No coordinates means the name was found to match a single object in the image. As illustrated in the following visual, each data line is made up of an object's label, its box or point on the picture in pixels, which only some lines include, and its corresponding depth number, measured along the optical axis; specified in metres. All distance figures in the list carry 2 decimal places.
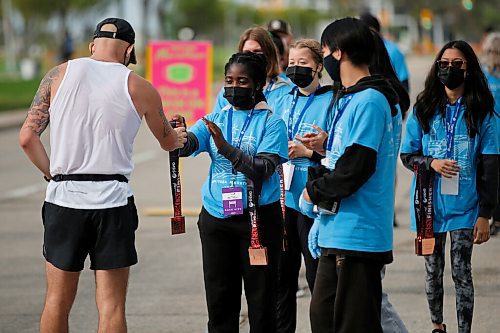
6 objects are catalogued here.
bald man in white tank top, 9.51
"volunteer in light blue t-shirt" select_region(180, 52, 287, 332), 10.23
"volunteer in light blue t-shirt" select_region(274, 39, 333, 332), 11.31
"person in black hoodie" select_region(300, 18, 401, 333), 8.57
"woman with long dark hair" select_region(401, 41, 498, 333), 11.41
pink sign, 22.69
